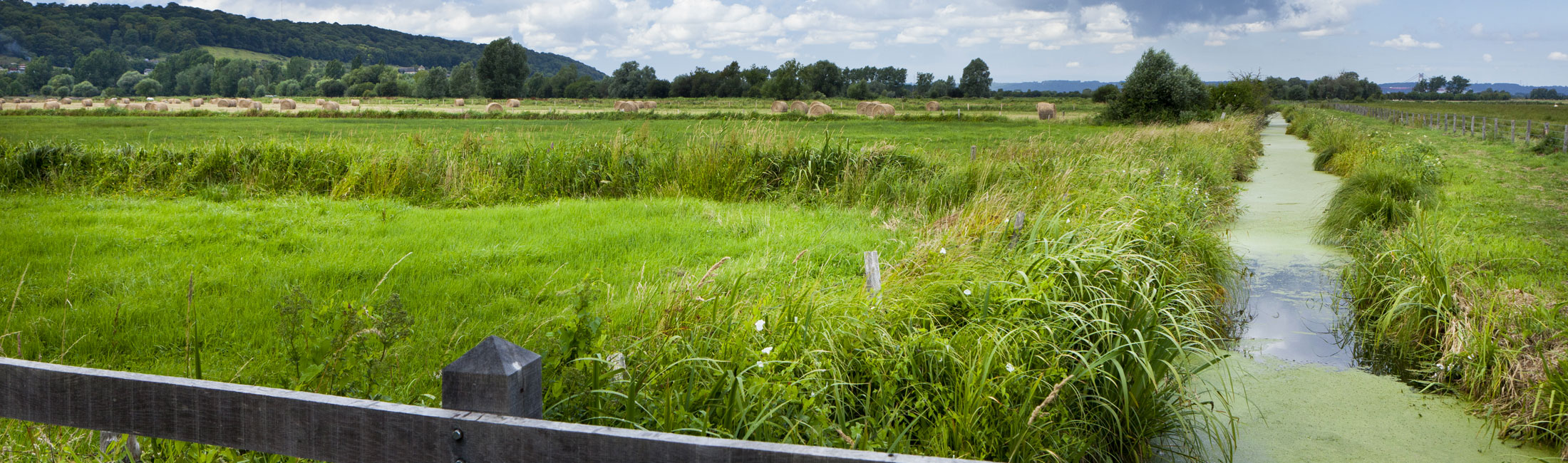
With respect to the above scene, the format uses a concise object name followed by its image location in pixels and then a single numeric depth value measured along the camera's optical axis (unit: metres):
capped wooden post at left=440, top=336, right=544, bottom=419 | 1.50
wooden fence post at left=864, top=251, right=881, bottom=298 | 4.62
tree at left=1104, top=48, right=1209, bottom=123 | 36.25
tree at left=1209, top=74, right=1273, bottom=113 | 45.22
